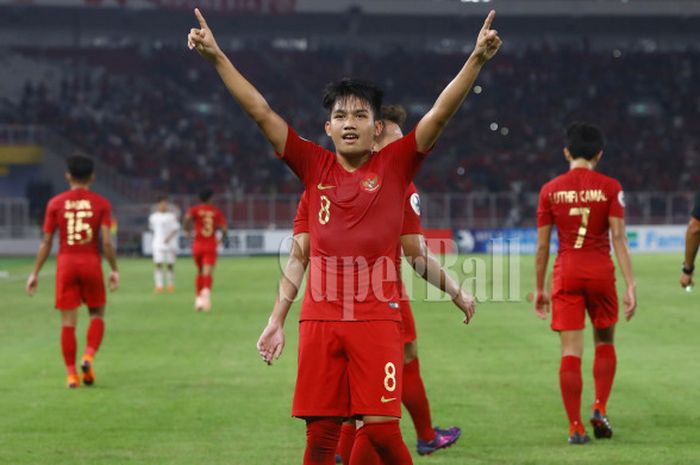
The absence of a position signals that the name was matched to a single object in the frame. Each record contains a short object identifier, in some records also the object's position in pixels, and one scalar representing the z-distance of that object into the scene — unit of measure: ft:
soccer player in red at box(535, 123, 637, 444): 60.80
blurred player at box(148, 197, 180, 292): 186.91
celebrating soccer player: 37.93
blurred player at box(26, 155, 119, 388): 82.53
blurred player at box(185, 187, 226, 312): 154.81
